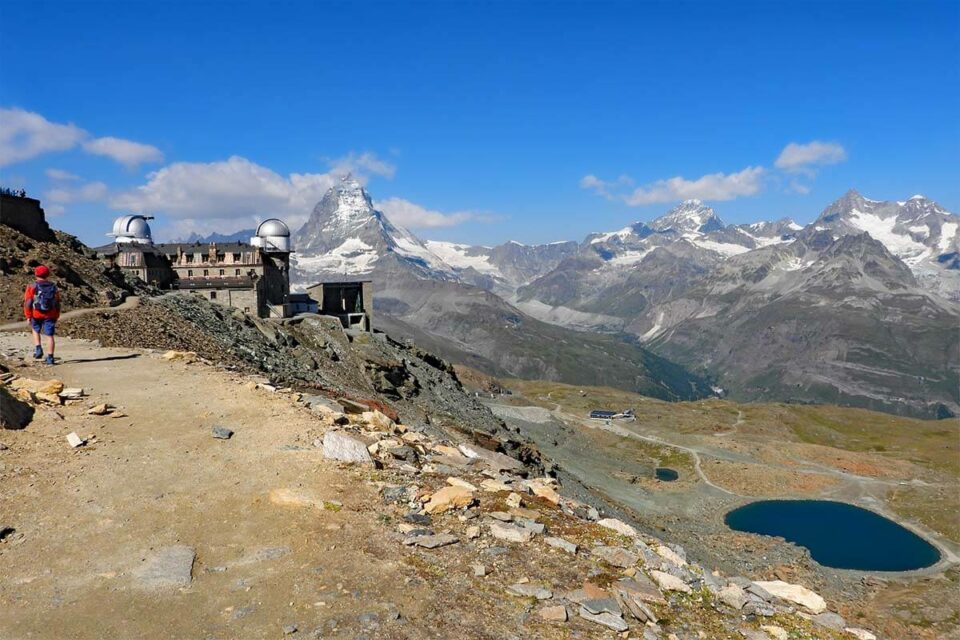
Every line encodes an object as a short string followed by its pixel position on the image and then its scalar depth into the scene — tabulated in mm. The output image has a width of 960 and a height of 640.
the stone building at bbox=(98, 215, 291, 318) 83312
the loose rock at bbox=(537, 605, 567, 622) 13258
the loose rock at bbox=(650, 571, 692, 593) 15539
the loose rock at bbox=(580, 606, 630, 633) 13117
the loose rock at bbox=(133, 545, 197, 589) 13695
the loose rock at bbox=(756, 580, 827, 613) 16578
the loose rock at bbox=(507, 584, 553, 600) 13969
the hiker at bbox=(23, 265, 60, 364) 30078
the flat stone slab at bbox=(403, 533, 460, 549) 15655
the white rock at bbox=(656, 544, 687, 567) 17000
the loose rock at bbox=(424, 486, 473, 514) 17594
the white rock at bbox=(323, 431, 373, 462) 20531
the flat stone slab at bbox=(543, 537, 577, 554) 16156
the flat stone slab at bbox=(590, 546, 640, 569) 15992
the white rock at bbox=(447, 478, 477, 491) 19036
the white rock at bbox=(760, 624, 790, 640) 14461
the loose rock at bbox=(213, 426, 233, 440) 22125
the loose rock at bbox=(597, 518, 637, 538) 18642
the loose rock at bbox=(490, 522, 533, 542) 16442
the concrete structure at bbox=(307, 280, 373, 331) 103750
